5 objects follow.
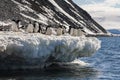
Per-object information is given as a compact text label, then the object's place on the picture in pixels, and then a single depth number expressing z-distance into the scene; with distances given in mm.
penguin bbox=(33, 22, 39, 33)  58125
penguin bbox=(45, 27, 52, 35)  58397
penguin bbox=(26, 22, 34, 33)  57684
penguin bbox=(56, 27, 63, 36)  60784
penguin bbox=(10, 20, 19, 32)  56856
